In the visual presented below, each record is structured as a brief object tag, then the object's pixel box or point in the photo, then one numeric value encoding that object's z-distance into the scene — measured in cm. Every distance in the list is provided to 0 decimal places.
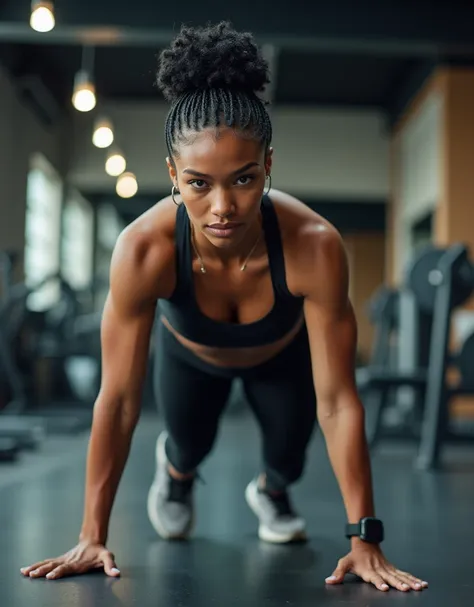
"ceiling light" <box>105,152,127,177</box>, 692
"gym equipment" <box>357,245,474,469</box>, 391
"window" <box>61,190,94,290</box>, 981
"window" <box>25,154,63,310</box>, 829
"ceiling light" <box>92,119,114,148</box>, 599
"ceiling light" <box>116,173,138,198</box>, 764
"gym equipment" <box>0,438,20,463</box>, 376
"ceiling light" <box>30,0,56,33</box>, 396
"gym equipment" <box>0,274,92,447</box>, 500
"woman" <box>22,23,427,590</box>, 143
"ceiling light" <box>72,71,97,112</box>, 524
